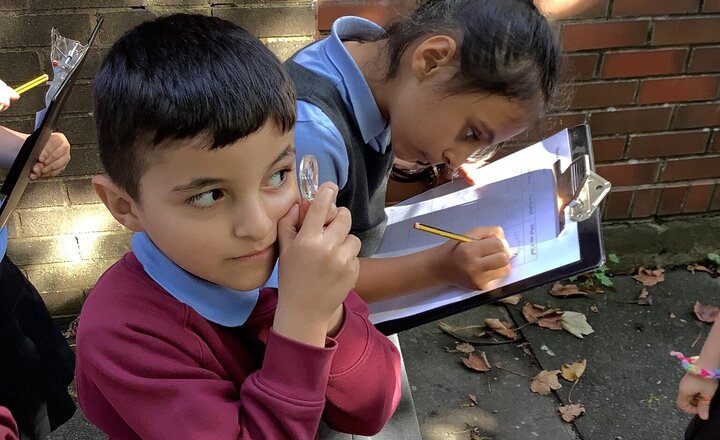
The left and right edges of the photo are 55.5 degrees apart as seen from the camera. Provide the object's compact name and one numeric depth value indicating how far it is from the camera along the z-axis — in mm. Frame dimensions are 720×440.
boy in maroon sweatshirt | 877
